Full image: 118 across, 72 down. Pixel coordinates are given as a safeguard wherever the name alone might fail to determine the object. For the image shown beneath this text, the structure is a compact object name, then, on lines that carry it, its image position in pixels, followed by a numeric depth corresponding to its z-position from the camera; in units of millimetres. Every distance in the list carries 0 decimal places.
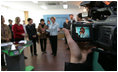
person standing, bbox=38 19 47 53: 3348
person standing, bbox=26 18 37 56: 3083
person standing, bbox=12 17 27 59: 2764
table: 1907
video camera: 569
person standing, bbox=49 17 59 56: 3135
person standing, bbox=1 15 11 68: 2245
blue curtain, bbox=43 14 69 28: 9977
